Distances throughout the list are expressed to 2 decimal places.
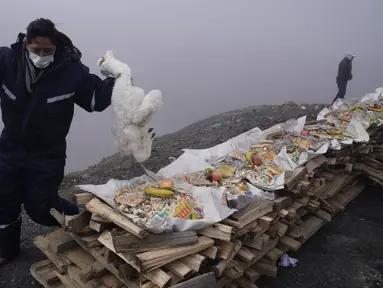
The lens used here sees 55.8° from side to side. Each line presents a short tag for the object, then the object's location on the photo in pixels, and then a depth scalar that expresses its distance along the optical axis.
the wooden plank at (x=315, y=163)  4.49
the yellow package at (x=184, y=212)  2.98
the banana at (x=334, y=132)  5.54
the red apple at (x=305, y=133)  5.47
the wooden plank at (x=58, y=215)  3.22
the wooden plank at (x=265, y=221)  3.41
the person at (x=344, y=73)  13.30
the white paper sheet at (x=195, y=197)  2.76
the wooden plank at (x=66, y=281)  3.05
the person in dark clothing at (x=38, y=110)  3.15
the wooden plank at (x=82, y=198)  3.12
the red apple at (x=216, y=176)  3.79
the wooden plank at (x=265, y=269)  3.71
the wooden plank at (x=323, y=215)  4.70
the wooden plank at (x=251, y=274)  3.51
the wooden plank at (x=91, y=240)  2.90
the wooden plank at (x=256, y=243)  3.42
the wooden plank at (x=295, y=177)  3.89
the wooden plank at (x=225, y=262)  2.86
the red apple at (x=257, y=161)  4.30
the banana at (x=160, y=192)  3.20
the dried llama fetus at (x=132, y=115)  3.10
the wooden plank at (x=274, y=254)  3.81
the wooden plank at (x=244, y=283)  3.46
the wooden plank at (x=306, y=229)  4.16
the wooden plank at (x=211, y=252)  2.84
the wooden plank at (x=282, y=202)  3.67
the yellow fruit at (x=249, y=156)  4.43
